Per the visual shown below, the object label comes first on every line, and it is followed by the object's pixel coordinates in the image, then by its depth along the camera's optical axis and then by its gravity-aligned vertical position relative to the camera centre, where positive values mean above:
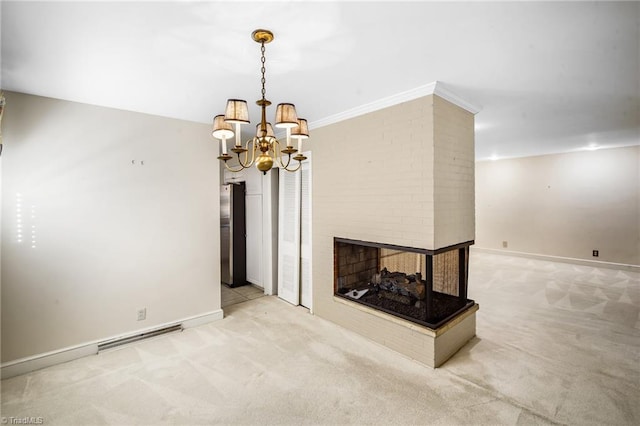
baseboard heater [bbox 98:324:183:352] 3.05 -1.37
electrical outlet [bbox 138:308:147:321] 3.30 -1.15
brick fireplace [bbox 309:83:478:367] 2.71 -0.08
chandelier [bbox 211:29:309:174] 1.71 +0.53
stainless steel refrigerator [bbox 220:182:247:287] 5.20 -0.42
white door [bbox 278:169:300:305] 4.26 -0.40
